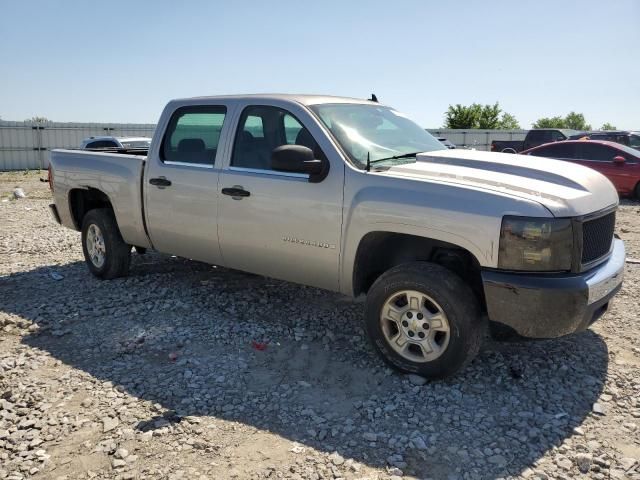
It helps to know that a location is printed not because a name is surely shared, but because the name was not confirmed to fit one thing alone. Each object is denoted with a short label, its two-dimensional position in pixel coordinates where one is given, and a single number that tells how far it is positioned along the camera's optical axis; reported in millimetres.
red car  12852
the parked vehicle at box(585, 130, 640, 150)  16484
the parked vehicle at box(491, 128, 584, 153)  21234
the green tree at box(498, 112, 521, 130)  58356
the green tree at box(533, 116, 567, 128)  58941
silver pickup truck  3533
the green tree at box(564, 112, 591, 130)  66425
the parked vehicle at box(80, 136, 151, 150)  15172
